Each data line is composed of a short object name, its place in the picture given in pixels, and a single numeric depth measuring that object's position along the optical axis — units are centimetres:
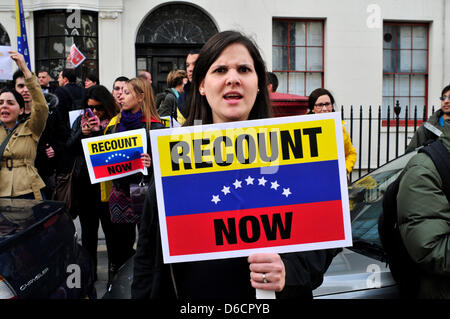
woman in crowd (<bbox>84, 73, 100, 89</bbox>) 792
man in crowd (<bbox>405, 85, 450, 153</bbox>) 561
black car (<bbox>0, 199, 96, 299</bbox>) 235
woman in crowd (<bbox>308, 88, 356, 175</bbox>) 531
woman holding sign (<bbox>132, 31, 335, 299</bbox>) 174
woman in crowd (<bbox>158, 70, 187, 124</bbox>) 600
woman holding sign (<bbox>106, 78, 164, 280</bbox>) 446
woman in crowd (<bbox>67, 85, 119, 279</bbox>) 507
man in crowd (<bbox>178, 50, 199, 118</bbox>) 443
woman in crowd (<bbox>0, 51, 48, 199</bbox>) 427
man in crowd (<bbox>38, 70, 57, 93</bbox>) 788
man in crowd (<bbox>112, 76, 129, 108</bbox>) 592
